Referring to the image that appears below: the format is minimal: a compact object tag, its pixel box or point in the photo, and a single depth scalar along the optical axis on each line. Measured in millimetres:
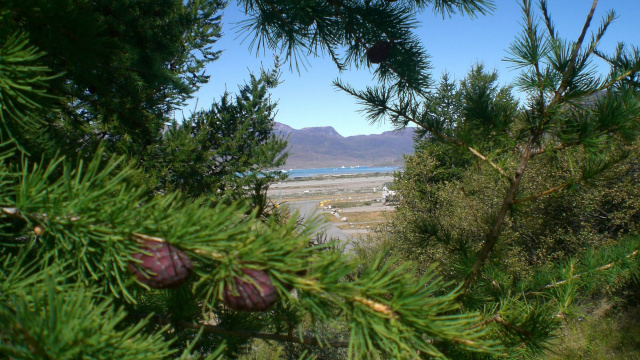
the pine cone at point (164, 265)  410
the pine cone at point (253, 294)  419
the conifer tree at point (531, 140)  1007
